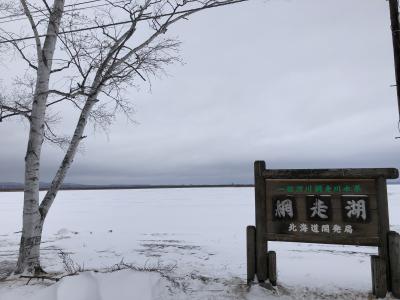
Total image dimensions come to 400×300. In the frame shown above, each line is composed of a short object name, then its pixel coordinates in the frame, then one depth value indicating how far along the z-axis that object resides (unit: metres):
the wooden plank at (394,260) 5.23
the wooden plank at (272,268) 5.79
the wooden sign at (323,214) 5.40
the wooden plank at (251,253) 5.89
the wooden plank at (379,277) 5.22
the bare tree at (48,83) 6.67
